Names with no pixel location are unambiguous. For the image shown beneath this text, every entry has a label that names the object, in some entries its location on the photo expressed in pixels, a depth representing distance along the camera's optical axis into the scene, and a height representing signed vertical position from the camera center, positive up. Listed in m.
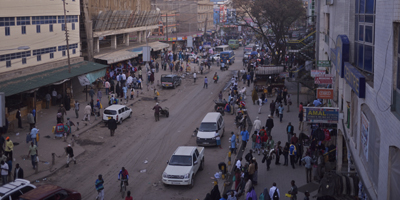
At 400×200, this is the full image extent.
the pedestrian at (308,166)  17.97 -5.07
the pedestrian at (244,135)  23.38 -4.89
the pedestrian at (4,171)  18.05 -5.15
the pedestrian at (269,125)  24.86 -4.59
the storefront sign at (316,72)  25.06 -1.56
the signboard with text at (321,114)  16.64 -2.70
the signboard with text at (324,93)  19.53 -2.19
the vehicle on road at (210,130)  23.88 -4.79
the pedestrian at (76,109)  29.29 -4.15
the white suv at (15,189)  14.05 -4.76
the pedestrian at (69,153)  20.77 -5.11
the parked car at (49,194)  13.68 -4.74
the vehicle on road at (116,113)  28.38 -4.38
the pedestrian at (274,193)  15.09 -5.23
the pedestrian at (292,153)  19.95 -5.02
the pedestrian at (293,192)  15.47 -5.30
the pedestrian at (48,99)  31.44 -3.70
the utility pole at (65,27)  33.06 +1.70
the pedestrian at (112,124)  26.06 -4.65
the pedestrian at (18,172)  18.12 -5.25
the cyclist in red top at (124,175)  17.50 -5.24
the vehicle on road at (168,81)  41.67 -3.28
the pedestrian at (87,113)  28.77 -4.36
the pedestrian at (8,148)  20.36 -4.72
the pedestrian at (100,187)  16.22 -5.29
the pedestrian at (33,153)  19.91 -4.88
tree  44.25 +3.66
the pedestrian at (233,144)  22.07 -5.09
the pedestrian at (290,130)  22.56 -4.45
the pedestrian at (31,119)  25.77 -4.23
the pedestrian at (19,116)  26.39 -4.14
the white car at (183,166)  17.94 -5.23
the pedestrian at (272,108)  29.63 -4.30
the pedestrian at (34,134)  22.58 -4.52
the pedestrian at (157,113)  29.84 -4.60
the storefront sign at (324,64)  23.00 -0.99
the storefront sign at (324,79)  20.23 -1.59
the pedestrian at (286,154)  20.41 -5.17
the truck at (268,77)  39.03 -2.84
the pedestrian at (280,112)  28.47 -4.40
